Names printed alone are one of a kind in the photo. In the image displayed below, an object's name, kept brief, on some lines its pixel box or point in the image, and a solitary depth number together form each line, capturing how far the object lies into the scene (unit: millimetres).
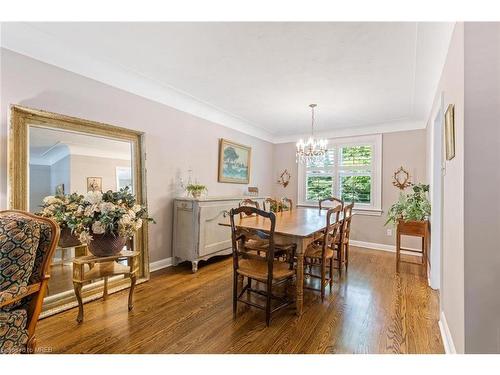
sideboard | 3309
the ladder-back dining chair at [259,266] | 2068
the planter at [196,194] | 3514
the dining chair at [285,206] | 4337
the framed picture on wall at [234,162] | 4324
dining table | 2164
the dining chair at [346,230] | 2901
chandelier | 3586
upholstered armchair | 1336
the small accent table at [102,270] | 2055
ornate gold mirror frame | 2043
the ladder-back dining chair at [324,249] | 2521
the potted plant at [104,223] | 2010
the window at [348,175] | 4742
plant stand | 3196
